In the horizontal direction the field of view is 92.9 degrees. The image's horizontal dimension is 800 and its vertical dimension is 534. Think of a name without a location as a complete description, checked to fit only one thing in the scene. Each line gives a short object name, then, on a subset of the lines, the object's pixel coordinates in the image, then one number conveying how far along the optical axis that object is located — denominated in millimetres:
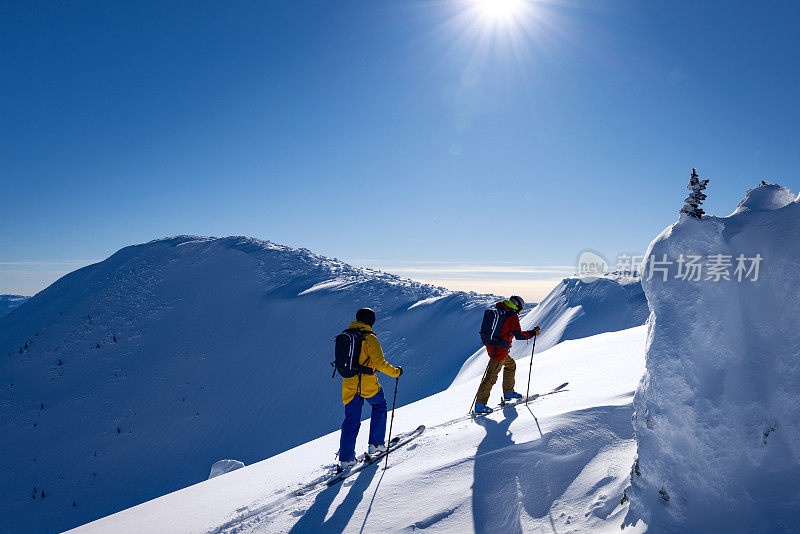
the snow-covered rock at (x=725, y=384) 2982
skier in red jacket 6785
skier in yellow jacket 5453
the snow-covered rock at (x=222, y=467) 10000
